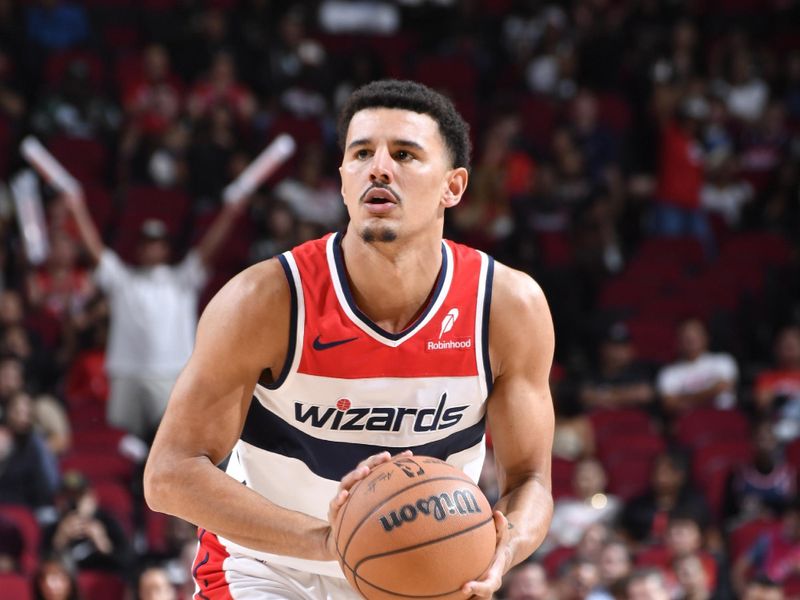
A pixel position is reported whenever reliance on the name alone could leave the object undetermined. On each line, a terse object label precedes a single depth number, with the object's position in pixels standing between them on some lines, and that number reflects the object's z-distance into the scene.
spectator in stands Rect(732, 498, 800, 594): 15.67
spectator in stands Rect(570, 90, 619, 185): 25.70
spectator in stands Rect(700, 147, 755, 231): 25.30
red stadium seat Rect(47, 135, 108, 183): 23.47
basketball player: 7.04
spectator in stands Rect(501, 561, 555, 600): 14.46
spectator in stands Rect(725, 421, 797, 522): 17.47
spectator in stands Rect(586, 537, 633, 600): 14.96
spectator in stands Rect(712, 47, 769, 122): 27.08
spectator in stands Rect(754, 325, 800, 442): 18.86
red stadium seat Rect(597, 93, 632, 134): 26.80
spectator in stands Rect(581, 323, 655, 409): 20.08
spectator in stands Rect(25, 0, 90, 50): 26.14
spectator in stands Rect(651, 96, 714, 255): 24.55
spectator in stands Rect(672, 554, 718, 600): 15.17
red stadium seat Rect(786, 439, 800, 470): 17.80
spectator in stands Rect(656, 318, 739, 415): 19.87
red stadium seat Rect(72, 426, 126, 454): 17.61
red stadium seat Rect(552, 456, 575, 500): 17.78
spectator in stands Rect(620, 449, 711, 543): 16.97
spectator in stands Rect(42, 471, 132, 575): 15.25
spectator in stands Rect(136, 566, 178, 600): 13.84
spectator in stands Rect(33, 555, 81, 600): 13.93
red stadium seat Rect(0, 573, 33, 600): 13.92
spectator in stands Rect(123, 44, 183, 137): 24.00
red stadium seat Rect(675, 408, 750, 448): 19.05
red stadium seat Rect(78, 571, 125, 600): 14.73
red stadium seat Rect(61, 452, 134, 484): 17.11
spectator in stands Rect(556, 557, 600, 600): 14.69
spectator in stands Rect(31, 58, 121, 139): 24.03
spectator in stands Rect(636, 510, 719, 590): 15.68
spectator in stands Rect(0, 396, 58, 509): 16.33
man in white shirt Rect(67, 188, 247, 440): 18.97
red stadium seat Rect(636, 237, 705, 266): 23.52
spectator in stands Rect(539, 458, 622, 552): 17.19
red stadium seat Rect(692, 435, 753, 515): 17.89
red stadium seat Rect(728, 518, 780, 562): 16.69
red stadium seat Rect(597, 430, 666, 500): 18.12
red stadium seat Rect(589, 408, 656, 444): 19.09
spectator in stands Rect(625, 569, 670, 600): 13.81
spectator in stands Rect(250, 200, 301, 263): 21.66
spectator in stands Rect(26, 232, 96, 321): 20.55
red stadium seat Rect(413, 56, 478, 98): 27.16
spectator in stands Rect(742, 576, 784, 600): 14.27
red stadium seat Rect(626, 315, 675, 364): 21.50
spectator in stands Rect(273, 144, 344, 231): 23.36
